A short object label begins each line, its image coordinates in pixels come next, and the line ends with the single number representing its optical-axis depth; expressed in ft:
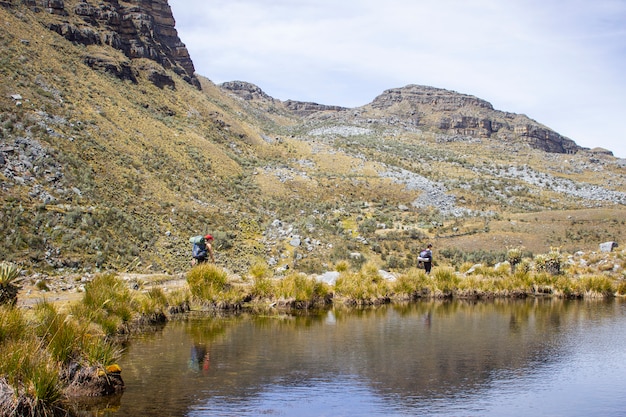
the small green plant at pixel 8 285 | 45.55
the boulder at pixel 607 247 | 113.80
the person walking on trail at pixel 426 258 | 83.25
